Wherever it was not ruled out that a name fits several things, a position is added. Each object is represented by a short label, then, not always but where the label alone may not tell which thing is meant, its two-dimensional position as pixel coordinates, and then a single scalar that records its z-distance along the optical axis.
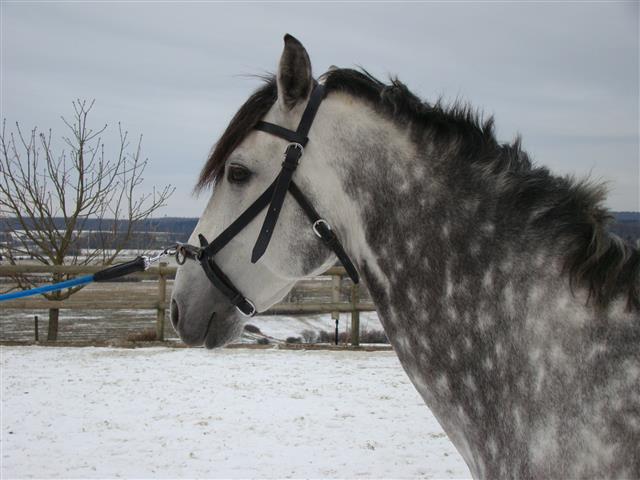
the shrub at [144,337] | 11.27
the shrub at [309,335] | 16.95
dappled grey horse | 1.39
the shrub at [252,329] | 16.99
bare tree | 11.42
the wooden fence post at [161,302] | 10.12
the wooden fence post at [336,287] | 10.27
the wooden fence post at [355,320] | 10.02
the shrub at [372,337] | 14.81
